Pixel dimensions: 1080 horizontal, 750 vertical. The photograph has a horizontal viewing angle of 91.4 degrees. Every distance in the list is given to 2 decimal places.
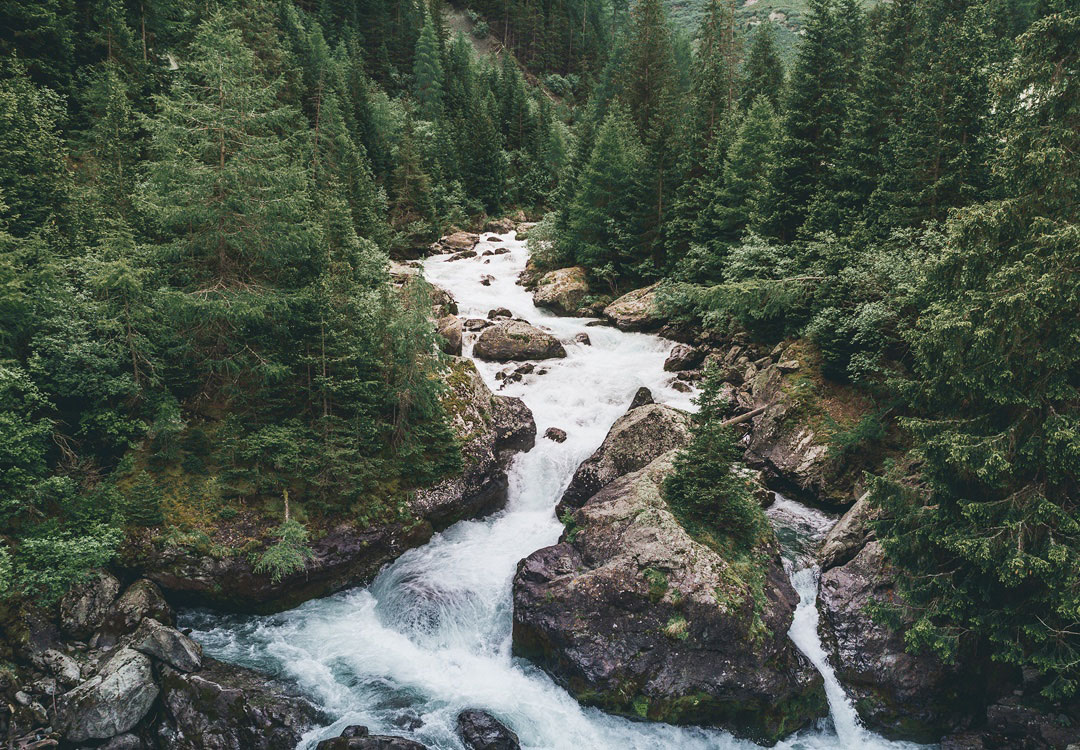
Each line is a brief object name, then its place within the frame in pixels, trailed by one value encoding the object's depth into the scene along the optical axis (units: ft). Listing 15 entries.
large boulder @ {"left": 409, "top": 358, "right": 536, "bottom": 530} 55.01
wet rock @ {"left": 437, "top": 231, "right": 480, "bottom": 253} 153.48
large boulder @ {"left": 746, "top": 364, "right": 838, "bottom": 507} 55.72
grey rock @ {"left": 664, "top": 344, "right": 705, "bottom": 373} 81.97
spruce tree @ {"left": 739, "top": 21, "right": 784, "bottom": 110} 130.21
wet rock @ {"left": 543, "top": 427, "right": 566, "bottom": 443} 67.41
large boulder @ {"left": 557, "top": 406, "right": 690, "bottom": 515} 56.44
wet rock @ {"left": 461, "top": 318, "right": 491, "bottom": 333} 95.71
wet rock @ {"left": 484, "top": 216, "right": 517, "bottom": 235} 180.24
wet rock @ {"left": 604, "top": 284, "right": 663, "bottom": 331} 95.81
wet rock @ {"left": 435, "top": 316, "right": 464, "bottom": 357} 80.74
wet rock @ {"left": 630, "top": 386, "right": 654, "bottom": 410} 70.38
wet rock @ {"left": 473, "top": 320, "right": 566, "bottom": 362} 85.30
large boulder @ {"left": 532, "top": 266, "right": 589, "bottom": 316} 108.37
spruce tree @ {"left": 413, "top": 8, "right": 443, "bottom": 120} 231.71
